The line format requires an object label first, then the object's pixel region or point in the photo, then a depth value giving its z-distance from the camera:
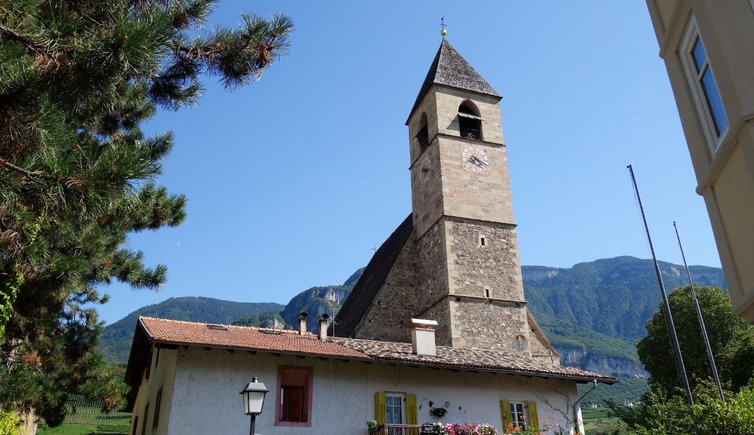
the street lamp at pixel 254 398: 9.60
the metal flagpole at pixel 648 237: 22.12
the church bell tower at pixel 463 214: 23.75
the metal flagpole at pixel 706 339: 17.49
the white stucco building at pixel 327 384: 14.17
